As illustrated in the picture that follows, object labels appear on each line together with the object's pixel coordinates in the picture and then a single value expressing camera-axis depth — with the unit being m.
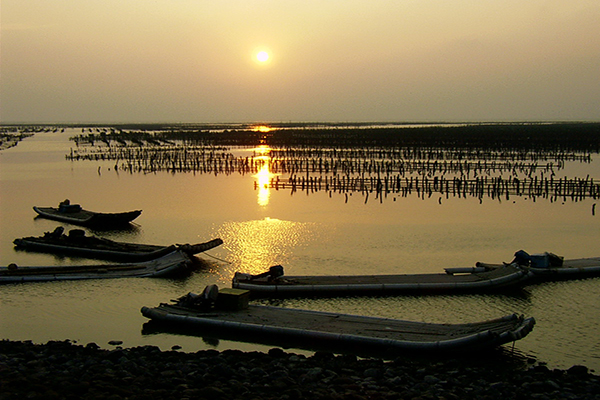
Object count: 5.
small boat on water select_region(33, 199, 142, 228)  28.69
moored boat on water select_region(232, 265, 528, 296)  17.28
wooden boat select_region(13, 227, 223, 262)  21.27
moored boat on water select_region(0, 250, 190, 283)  18.80
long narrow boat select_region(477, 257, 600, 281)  18.83
